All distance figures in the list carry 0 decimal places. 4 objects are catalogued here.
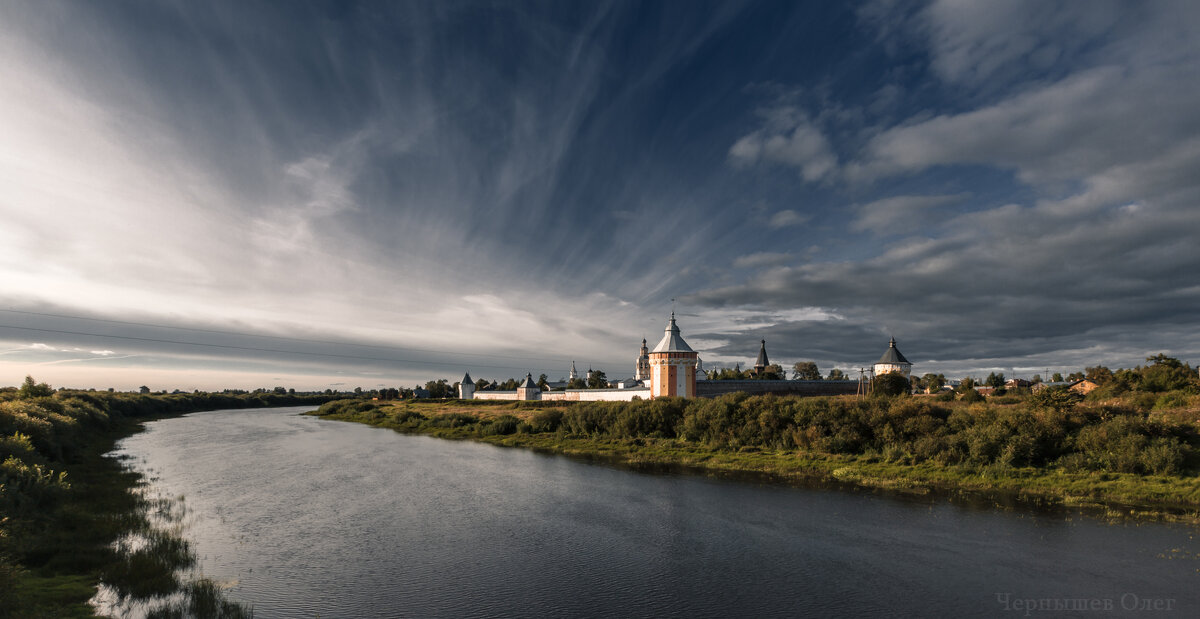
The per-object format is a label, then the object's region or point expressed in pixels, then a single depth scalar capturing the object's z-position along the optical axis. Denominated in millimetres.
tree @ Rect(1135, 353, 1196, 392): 43062
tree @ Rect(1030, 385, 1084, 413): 28094
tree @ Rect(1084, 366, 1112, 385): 55147
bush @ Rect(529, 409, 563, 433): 52188
